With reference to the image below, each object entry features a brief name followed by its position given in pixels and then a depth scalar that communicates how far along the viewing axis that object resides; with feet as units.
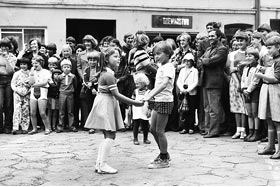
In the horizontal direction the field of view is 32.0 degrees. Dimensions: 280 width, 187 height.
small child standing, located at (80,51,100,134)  34.51
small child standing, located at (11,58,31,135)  35.14
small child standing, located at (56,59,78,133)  35.50
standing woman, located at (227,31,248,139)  31.58
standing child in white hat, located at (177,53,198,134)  33.27
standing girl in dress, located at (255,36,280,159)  24.68
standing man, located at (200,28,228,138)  31.60
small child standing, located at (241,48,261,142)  29.78
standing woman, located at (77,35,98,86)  35.78
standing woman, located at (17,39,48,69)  36.77
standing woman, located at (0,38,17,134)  35.53
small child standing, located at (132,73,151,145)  29.76
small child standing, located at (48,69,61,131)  35.53
